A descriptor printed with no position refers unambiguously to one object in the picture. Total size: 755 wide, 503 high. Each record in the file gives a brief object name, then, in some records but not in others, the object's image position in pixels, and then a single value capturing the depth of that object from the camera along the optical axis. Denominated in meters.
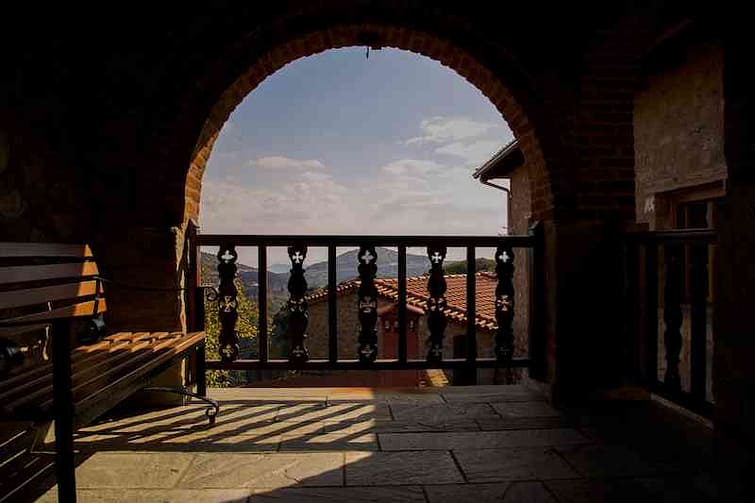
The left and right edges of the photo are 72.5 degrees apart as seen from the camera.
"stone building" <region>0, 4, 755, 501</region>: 2.88
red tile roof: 9.80
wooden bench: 1.59
